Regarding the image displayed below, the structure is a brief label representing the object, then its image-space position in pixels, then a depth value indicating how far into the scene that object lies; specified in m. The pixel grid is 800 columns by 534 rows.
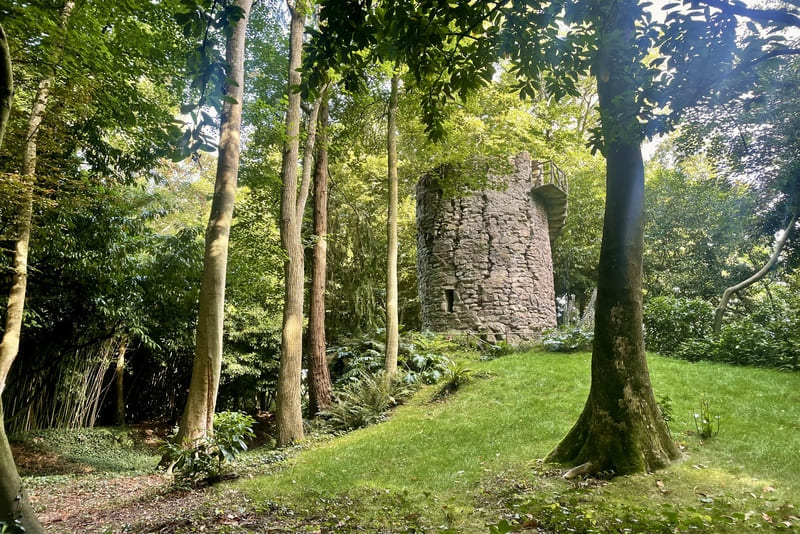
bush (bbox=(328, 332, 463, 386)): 9.29
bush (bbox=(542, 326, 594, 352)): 10.30
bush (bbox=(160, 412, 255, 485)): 4.61
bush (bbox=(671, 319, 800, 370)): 8.24
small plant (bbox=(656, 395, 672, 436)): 4.54
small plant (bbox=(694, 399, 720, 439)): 4.54
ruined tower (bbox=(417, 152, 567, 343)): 12.41
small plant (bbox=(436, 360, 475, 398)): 8.18
